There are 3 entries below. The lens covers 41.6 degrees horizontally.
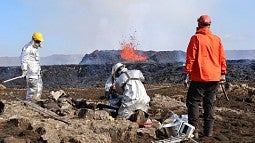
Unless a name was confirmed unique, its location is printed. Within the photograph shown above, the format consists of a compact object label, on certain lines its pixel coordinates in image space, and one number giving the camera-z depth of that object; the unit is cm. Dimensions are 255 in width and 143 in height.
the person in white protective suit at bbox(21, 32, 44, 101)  832
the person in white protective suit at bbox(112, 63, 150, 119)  672
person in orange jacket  554
